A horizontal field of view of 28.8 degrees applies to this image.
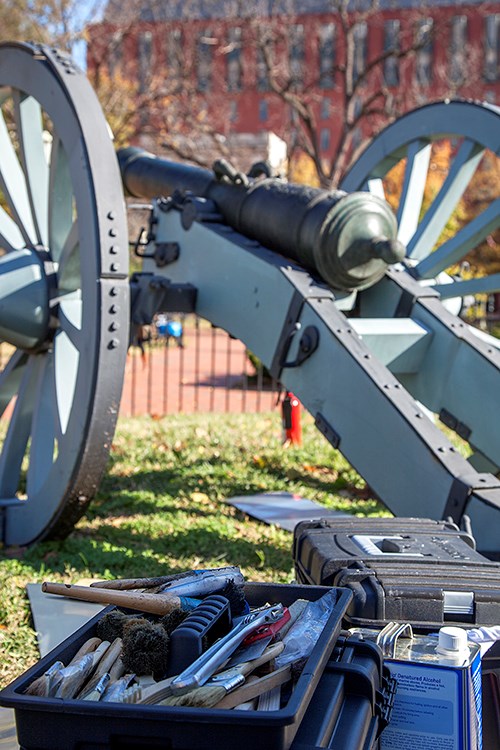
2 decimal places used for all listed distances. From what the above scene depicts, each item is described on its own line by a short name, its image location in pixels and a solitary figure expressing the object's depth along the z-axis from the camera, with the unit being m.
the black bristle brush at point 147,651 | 1.68
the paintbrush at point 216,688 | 1.52
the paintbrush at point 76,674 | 1.60
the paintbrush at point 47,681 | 1.58
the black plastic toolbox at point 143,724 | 1.47
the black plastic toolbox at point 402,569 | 2.28
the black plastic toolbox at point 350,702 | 1.64
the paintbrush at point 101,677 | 1.60
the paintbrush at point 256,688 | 1.56
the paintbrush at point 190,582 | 2.04
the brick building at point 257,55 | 18.20
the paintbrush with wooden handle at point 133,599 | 1.93
